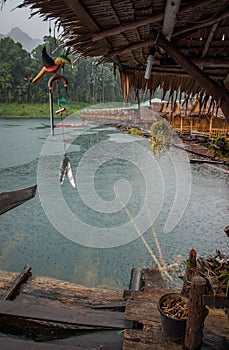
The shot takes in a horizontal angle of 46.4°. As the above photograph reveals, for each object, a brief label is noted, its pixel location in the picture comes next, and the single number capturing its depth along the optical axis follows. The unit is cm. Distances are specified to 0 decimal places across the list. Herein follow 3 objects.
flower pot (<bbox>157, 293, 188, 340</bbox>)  157
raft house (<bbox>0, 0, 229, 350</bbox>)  127
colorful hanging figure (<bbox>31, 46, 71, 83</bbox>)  206
